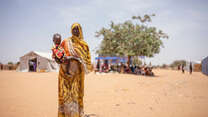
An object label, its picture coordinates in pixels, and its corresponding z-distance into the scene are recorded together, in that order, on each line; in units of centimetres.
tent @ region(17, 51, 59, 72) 2770
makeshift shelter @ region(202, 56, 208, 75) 2759
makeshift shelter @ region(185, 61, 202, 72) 4213
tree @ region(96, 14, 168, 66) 2416
